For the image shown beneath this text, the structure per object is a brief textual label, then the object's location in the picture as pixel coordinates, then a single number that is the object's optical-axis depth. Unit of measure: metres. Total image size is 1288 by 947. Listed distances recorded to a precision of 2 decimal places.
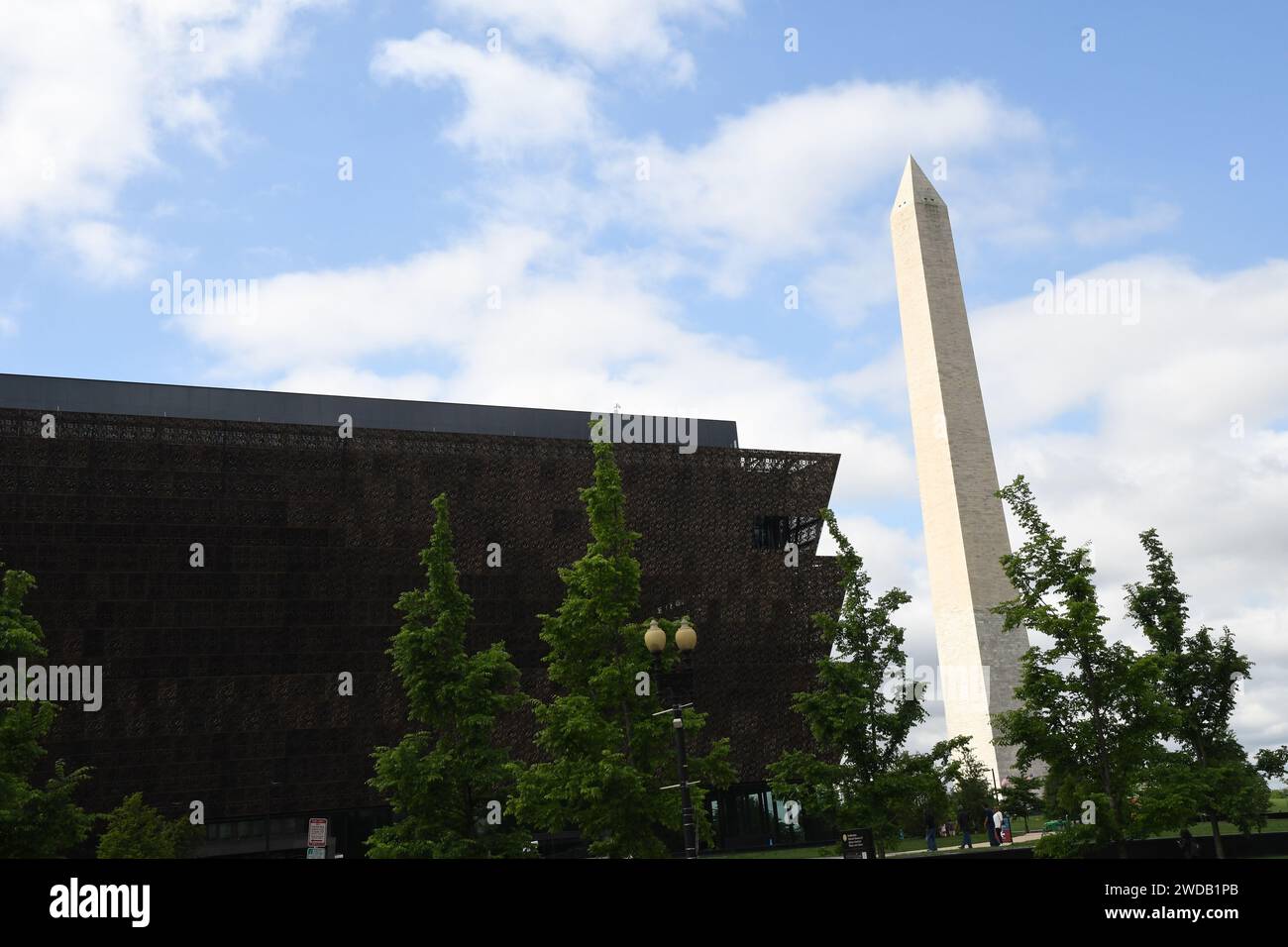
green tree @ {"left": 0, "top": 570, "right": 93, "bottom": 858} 28.31
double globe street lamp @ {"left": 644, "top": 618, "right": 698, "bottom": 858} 19.83
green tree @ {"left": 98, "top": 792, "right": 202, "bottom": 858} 41.84
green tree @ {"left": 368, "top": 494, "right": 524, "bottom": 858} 30.31
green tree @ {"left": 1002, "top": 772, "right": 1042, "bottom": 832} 28.47
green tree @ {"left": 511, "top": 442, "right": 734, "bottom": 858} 28.72
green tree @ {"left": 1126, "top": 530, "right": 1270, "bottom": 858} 31.20
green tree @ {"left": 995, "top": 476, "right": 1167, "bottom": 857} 27.84
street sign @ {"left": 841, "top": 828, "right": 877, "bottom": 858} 26.95
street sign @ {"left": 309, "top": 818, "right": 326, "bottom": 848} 22.36
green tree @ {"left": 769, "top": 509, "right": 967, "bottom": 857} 30.80
